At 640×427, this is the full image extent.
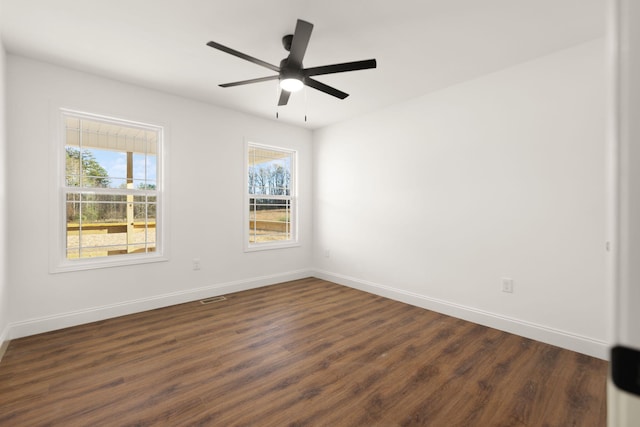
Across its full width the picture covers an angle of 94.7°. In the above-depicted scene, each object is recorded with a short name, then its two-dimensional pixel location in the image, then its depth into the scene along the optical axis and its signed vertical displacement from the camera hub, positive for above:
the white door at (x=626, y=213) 0.34 +0.00
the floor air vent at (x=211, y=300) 3.72 -1.12
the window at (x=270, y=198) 4.50 +0.25
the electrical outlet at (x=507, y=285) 2.89 -0.70
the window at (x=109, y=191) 3.07 +0.24
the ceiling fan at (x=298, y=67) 1.95 +1.11
